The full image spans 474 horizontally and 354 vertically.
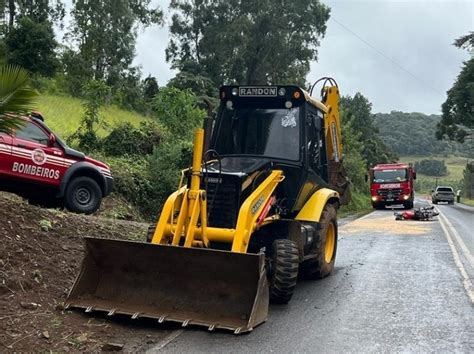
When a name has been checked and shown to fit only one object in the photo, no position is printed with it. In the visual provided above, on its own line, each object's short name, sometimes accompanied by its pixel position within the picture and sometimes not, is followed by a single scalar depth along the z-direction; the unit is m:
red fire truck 32.47
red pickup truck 10.36
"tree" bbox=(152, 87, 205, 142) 20.42
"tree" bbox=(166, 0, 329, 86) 48.09
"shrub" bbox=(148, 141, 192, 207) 16.52
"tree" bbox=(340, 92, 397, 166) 71.75
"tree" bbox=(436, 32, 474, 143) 44.62
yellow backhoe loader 6.01
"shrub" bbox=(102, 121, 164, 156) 19.14
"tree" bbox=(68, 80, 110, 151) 18.91
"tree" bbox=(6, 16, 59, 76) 35.22
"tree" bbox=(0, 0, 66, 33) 41.52
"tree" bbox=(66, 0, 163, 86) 42.06
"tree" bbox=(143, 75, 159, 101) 44.19
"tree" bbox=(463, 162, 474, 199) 68.24
